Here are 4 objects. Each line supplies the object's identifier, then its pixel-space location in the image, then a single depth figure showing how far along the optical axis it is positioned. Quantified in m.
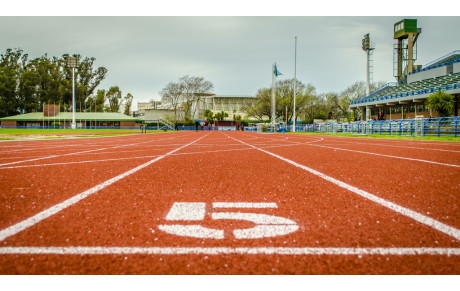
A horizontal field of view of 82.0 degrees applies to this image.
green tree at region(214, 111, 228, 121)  100.38
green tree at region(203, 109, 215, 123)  95.14
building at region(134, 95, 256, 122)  109.38
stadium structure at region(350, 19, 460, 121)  34.00
